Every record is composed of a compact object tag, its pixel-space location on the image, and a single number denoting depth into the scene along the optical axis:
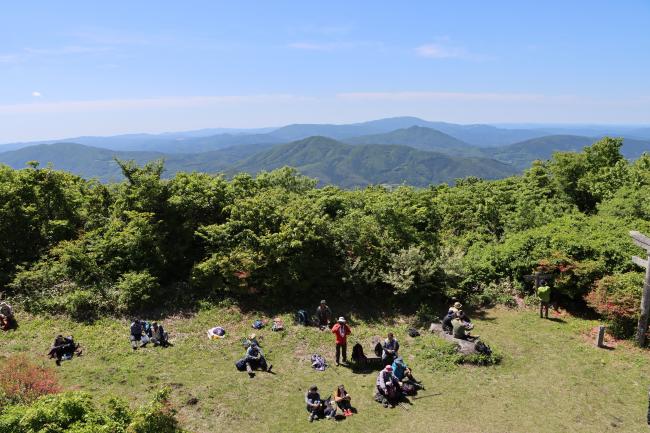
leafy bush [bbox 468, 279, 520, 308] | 18.92
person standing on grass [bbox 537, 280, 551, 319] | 17.17
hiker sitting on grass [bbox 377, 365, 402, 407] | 12.37
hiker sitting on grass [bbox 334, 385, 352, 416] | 11.93
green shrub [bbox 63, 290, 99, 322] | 17.95
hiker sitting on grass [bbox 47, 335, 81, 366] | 14.70
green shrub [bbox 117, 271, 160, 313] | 18.31
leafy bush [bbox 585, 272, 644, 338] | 15.41
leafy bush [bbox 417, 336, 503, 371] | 14.31
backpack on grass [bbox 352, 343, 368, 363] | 14.47
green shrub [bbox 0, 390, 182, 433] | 7.48
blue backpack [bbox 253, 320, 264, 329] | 17.31
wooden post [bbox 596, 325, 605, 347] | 14.96
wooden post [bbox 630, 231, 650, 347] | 14.57
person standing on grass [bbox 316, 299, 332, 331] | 17.25
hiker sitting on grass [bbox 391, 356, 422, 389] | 12.99
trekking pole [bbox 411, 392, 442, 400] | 12.62
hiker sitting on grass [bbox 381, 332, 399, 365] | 14.12
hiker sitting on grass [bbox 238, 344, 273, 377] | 14.20
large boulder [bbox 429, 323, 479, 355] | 14.68
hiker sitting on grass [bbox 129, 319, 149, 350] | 15.78
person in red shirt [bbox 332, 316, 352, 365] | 14.41
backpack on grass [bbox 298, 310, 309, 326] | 17.49
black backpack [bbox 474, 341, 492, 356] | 14.52
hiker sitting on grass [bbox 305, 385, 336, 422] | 11.74
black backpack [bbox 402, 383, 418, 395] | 12.77
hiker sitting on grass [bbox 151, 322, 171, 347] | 15.79
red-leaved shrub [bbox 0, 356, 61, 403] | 9.49
